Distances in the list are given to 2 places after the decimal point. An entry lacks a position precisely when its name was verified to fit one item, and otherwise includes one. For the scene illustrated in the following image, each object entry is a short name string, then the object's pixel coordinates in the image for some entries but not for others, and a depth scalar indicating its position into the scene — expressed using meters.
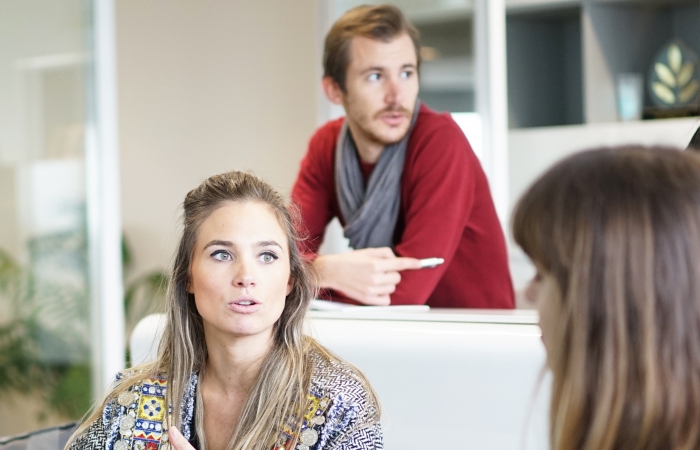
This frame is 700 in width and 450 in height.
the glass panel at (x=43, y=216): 3.86
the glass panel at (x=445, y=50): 4.43
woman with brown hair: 1.29
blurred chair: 2.63
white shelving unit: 4.38
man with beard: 2.86
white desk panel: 2.31
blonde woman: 2.28
